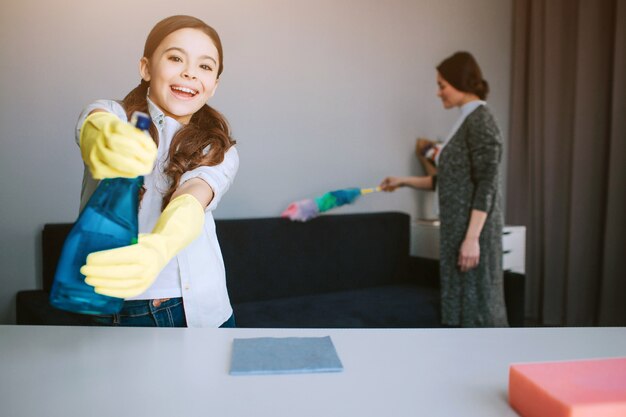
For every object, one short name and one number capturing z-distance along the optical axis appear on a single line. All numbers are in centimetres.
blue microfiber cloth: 83
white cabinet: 311
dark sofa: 227
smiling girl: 113
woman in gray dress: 218
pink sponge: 62
